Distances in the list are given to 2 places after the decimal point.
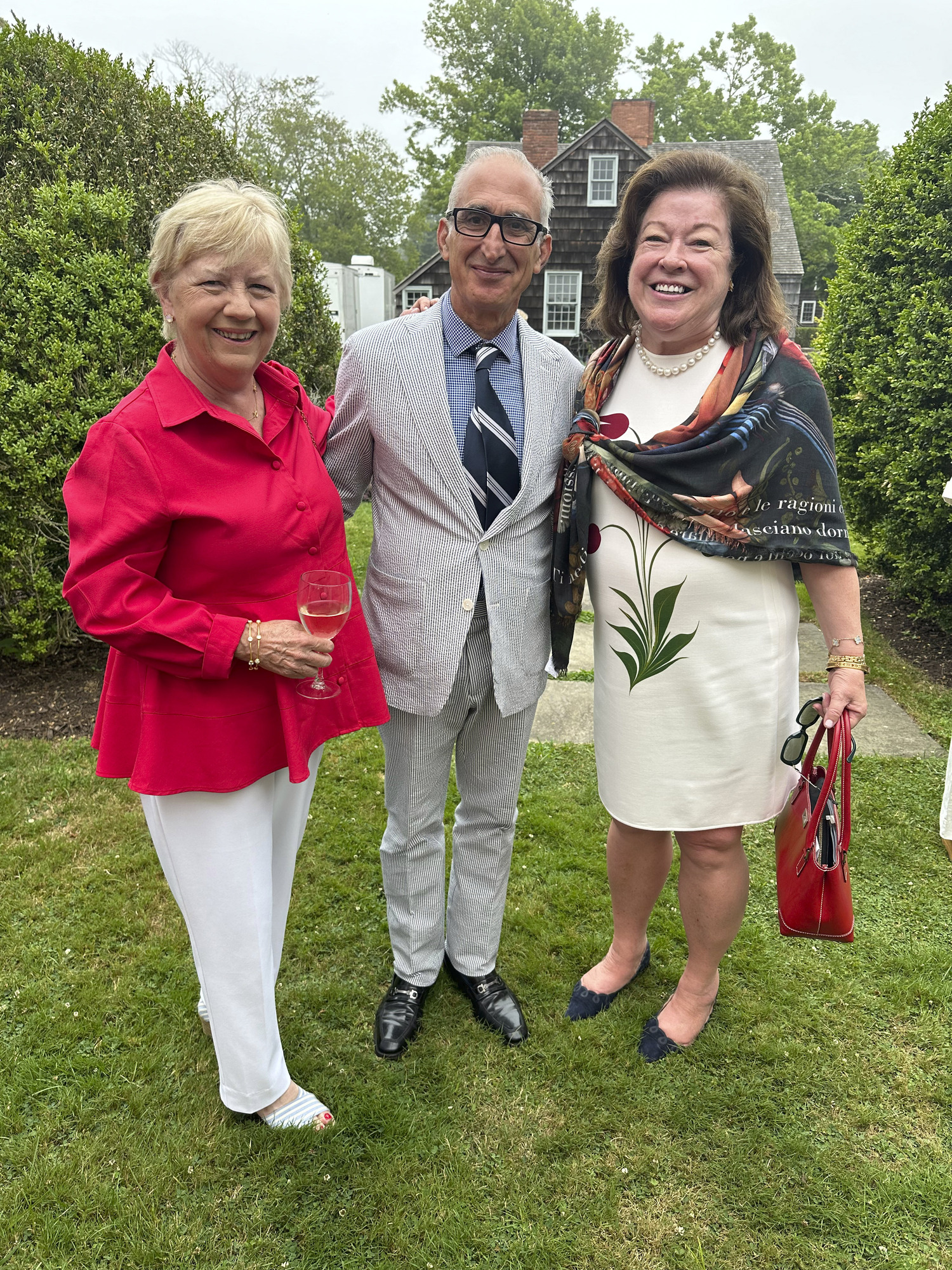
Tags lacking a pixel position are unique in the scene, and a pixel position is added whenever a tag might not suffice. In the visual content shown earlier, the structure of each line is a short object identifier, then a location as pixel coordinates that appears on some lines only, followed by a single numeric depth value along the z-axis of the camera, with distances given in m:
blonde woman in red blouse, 1.71
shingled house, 19.69
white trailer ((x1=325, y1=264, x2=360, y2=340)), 21.31
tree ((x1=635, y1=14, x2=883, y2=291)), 39.22
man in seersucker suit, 2.15
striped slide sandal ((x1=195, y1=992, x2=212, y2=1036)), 2.60
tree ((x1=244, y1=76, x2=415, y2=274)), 33.91
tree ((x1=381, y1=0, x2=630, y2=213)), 34.44
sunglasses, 2.31
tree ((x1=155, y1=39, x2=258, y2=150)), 29.67
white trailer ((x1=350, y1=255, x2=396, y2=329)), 23.22
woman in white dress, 2.12
